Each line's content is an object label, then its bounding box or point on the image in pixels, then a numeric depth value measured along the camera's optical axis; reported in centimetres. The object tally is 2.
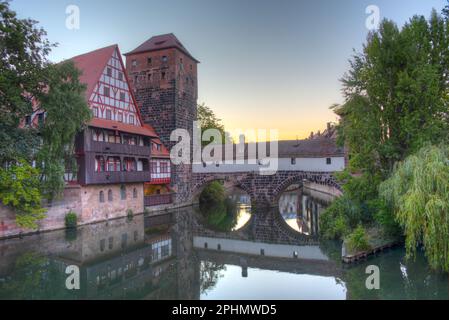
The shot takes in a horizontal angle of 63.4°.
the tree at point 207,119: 4625
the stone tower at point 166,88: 3175
